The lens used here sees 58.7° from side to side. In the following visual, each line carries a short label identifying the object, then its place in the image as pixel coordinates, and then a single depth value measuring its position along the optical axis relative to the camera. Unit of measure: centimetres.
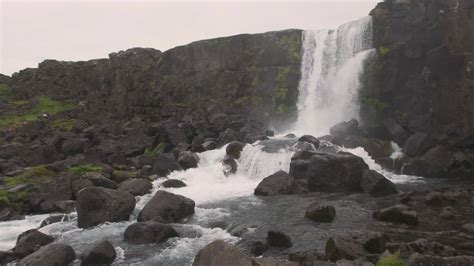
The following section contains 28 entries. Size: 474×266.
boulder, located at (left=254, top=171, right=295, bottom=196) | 2905
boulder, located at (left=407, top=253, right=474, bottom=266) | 1245
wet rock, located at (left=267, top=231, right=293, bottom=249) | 1742
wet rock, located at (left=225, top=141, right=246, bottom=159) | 3950
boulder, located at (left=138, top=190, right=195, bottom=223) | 2214
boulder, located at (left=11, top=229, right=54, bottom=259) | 1786
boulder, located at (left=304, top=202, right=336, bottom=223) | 2130
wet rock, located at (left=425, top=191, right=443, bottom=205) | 2452
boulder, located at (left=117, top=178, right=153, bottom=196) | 3034
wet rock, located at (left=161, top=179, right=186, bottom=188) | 3322
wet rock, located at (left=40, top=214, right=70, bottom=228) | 2368
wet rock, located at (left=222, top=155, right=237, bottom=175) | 3750
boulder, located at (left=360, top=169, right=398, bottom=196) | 2812
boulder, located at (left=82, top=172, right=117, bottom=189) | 2992
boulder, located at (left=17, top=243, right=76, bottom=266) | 1560
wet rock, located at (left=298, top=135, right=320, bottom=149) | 3836
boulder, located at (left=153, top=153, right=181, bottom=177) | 3762
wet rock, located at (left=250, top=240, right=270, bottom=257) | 1673
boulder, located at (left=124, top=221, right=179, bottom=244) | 1873
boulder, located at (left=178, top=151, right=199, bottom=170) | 3903
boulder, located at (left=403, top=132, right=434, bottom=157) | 3800
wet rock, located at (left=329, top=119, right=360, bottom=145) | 4246
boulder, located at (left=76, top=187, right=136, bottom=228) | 2195
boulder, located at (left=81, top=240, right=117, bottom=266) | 1620
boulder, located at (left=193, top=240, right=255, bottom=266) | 1180
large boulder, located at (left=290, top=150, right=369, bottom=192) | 2956
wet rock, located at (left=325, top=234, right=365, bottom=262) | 1473
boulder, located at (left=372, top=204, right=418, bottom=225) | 2020
